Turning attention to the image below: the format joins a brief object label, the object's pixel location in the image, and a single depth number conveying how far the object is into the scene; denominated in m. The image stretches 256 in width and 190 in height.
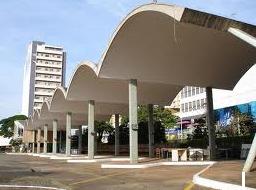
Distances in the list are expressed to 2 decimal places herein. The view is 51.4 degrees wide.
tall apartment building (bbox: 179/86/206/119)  50.29
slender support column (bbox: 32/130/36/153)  55.43
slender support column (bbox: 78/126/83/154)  37.91
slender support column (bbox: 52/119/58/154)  33.85
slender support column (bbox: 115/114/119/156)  27.55
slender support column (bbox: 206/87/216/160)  17.69
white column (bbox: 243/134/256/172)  8.53
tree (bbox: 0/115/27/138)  76.58
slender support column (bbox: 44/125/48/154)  39.90
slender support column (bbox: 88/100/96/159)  22.02
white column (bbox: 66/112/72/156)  27.09
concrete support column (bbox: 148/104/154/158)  21.26
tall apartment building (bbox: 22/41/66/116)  90.71
